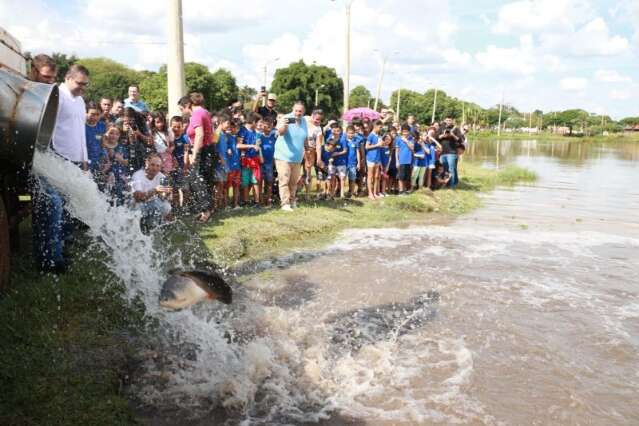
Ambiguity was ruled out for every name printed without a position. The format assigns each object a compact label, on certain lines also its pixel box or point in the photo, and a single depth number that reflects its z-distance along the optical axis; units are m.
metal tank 4.07
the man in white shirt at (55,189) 5.25
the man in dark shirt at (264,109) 10.91
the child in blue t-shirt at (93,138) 7.26
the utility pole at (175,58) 10.59
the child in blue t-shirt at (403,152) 13.31
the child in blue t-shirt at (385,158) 12.59
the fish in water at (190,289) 3.33
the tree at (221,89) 60.73
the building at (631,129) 119.54
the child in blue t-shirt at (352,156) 11.80
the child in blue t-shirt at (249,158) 9.66
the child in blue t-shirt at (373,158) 12.34
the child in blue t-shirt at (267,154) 10.10
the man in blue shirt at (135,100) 8.91
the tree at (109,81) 62.75
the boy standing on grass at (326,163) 11.44
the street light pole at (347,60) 24.81
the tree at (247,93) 76.36
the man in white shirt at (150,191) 6.67
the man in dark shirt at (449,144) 15.23
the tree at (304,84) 61.07
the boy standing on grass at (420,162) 13.88
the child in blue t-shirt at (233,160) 9.26
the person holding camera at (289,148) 9.66
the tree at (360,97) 96.06
